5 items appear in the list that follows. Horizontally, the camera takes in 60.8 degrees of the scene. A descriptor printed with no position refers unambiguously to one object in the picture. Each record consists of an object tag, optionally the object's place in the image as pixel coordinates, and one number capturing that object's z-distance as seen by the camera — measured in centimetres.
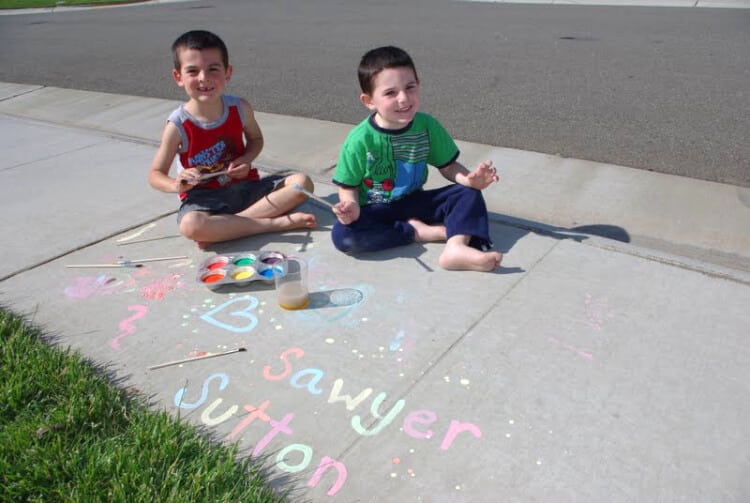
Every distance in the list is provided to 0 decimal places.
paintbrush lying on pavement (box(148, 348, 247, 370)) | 233
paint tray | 286
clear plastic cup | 266
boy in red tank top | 320
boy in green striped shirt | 289
